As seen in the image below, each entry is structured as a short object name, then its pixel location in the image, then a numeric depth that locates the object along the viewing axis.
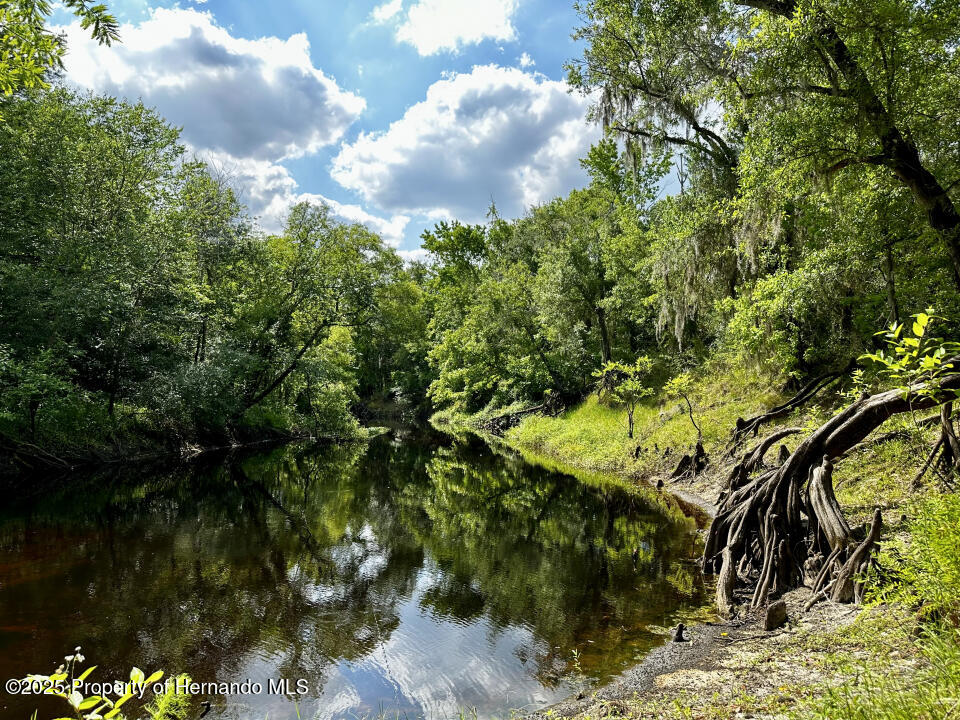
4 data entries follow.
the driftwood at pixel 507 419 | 33.02
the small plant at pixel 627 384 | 20.25
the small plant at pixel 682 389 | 17.55
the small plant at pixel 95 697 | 1.78
